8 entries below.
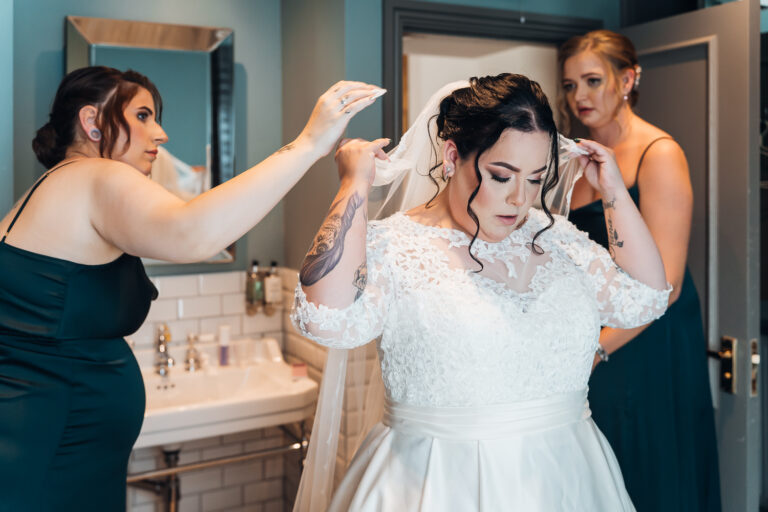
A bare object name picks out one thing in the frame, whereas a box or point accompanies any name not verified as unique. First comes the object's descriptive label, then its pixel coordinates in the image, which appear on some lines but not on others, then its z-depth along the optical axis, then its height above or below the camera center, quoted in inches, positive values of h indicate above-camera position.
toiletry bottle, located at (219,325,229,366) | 108.0 -14.0
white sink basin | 89.2 -20.3
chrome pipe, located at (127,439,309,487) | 94.0 -29.1
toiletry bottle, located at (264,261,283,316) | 111.5 -5.9
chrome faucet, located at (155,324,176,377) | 103.7 -14.9
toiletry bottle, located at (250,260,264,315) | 111.8 -5.5
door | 85.4 +7.4
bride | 51.1 -5.2
